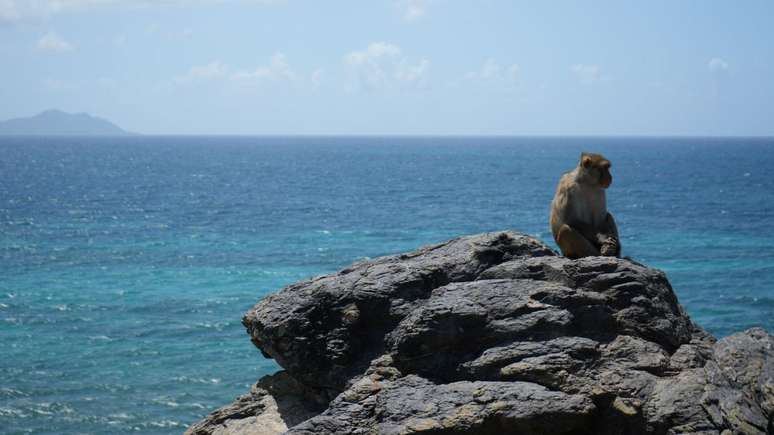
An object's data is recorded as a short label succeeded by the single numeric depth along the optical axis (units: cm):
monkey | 973
